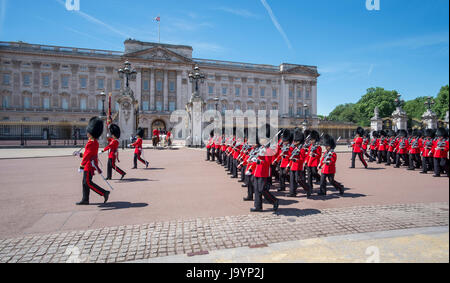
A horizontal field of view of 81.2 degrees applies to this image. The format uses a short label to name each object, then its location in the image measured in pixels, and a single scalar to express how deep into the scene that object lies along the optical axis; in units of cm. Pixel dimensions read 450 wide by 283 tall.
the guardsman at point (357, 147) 1254
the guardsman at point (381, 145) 1408
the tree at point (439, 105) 4227
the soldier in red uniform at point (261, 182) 555
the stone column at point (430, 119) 2650
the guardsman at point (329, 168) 704
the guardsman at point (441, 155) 966
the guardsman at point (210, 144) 1432
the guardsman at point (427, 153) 1058
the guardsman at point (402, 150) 1250
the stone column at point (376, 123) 2650
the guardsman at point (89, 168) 598
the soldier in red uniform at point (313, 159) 772
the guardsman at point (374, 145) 1497
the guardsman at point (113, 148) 893
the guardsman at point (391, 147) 1350
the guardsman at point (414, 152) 1178
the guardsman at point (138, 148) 1113
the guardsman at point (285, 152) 726
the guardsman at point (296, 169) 699
